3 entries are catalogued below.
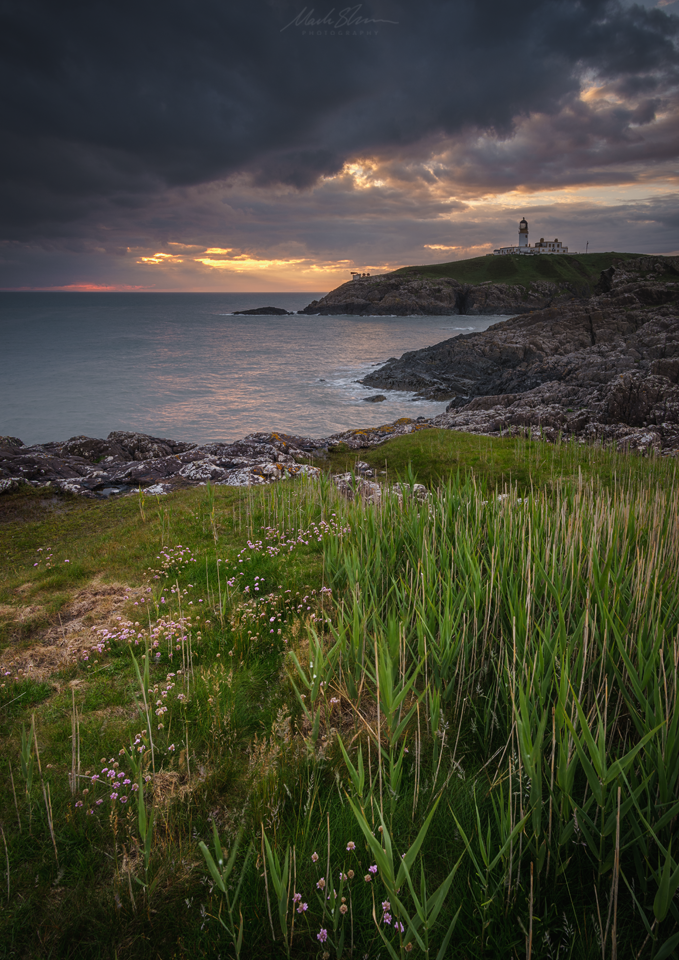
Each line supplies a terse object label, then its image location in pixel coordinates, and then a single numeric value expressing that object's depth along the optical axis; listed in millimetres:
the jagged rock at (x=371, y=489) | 7098
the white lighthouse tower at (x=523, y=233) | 184375
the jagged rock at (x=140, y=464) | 14391
